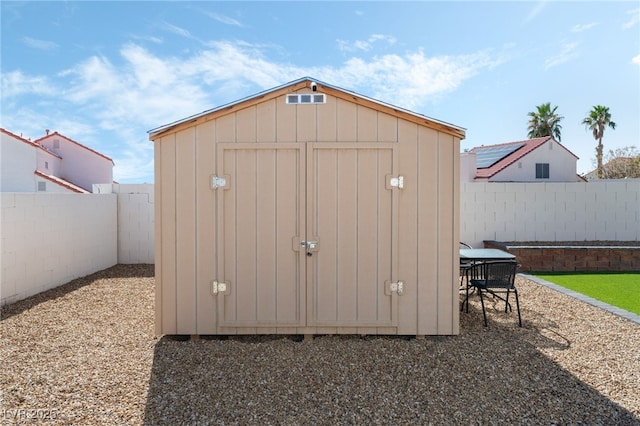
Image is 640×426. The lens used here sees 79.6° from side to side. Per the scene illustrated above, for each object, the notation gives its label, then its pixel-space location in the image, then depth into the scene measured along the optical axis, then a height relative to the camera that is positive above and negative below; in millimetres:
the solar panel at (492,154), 18750 +2691
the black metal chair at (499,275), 4863 -870
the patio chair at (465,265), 5387 -842
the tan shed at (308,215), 4336 -95
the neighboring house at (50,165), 13145 +1891
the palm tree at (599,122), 27375 +6142
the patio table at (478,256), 5331 -704
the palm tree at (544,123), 28203 +6285
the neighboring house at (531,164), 17391 +1987
